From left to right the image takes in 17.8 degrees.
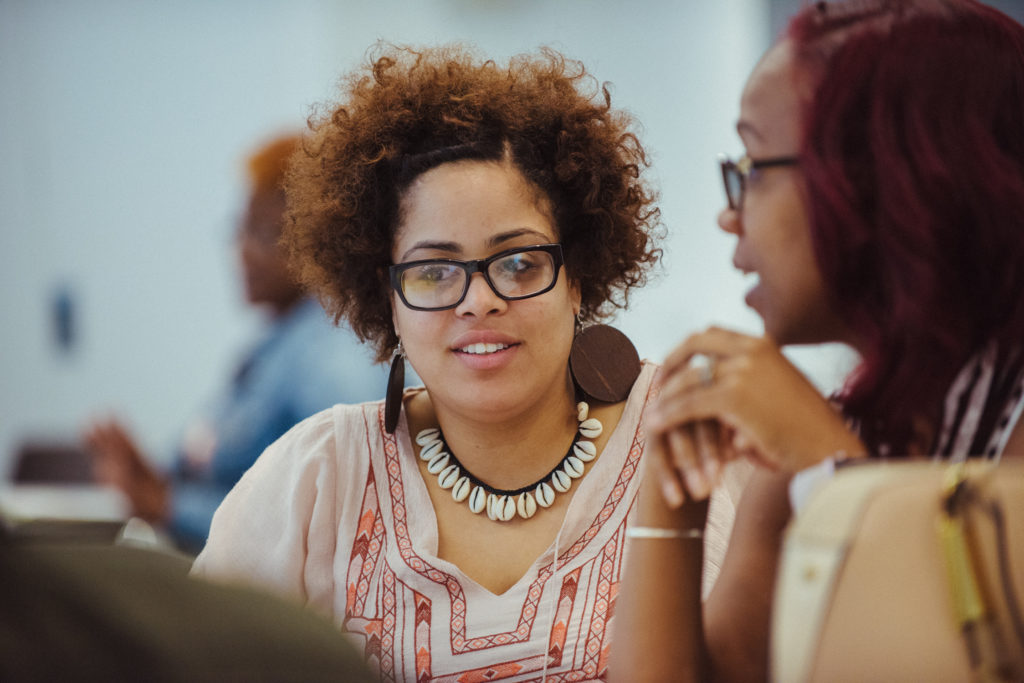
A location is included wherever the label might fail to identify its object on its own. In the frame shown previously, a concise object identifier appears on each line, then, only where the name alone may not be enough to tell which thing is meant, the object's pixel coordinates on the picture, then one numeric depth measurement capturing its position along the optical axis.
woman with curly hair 2.44
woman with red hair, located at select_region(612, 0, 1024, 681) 2.20
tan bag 2.04
